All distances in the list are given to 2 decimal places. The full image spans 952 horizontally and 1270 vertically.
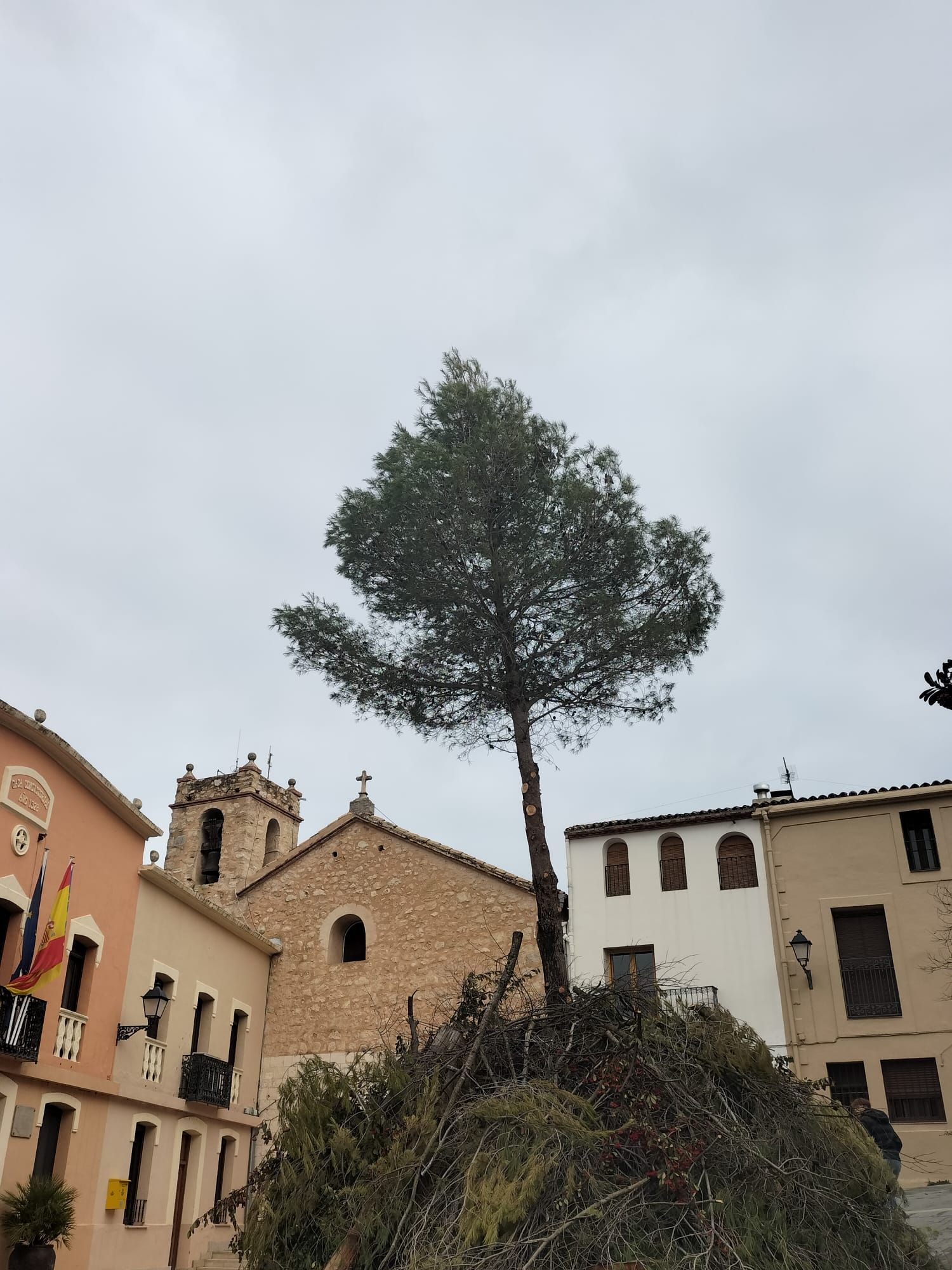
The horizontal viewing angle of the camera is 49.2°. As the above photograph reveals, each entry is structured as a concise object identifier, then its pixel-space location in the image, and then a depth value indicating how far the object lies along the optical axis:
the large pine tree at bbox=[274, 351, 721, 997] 13.77
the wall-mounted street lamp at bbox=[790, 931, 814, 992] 16.97
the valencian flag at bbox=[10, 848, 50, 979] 12.73
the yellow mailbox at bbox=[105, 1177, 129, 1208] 14.41
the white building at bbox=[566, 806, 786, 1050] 17.69
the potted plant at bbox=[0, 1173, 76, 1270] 12.10
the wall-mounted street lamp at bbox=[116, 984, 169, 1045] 15.00
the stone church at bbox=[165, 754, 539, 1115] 20.14
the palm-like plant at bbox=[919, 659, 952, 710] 5.39
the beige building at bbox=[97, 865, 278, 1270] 15.14
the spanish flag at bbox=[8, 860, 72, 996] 12.62
